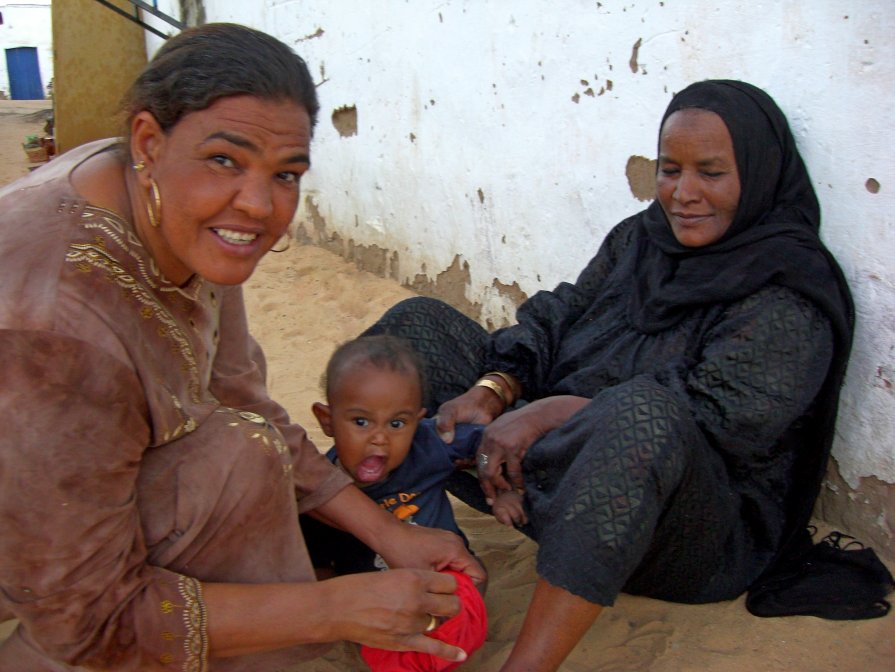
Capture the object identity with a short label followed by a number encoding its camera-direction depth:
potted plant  10.52
